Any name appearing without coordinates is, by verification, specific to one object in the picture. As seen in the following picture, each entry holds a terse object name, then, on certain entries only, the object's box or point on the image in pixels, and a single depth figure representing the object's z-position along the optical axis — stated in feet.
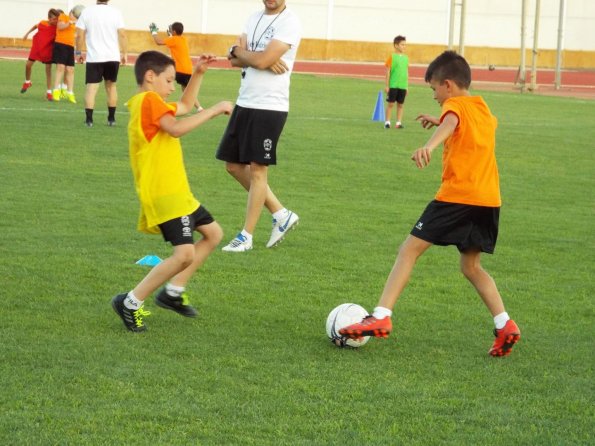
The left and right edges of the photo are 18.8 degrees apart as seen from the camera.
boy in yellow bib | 31.03
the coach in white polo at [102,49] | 86.25
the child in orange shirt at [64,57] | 110.74
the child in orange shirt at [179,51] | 115.58
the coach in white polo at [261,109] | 44.03
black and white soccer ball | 30.18
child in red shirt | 117.16
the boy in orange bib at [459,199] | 29.90
